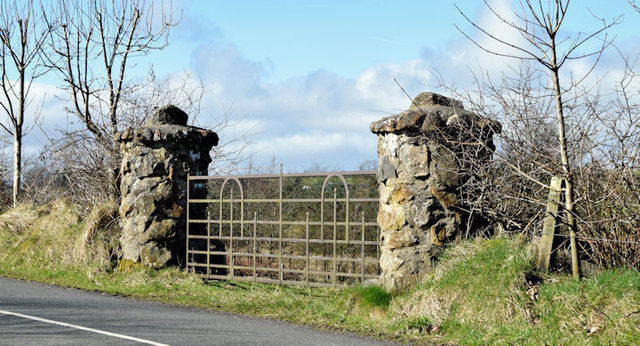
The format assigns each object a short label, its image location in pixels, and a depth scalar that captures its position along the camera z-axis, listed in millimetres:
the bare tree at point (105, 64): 16525
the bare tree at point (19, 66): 21802
